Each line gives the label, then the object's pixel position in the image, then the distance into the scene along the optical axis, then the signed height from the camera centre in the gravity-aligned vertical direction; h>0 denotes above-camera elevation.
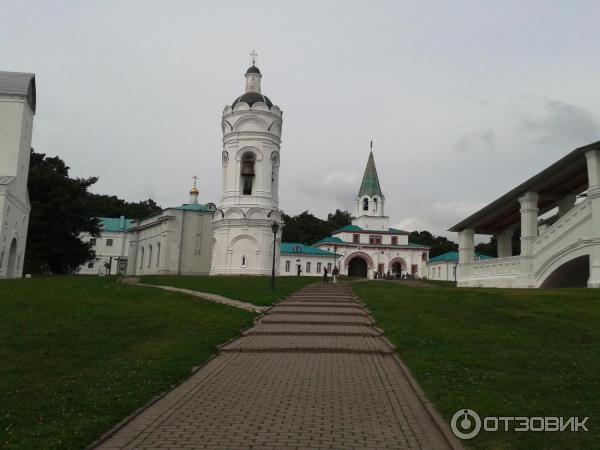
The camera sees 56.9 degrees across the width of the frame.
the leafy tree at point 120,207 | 87.56 +10.77
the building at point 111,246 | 77.88 +3.71
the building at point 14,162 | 31.78 +6.29
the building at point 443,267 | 72.75 +3.16
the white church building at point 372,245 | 74.00 +5.60
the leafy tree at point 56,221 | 40.19 +3.58
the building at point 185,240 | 48.34 +3.18
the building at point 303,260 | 71.00 +3.01
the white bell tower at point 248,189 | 42.47 +7.15
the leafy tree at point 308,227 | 95.63 +10.20
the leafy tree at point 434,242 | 99.62 +9.14
